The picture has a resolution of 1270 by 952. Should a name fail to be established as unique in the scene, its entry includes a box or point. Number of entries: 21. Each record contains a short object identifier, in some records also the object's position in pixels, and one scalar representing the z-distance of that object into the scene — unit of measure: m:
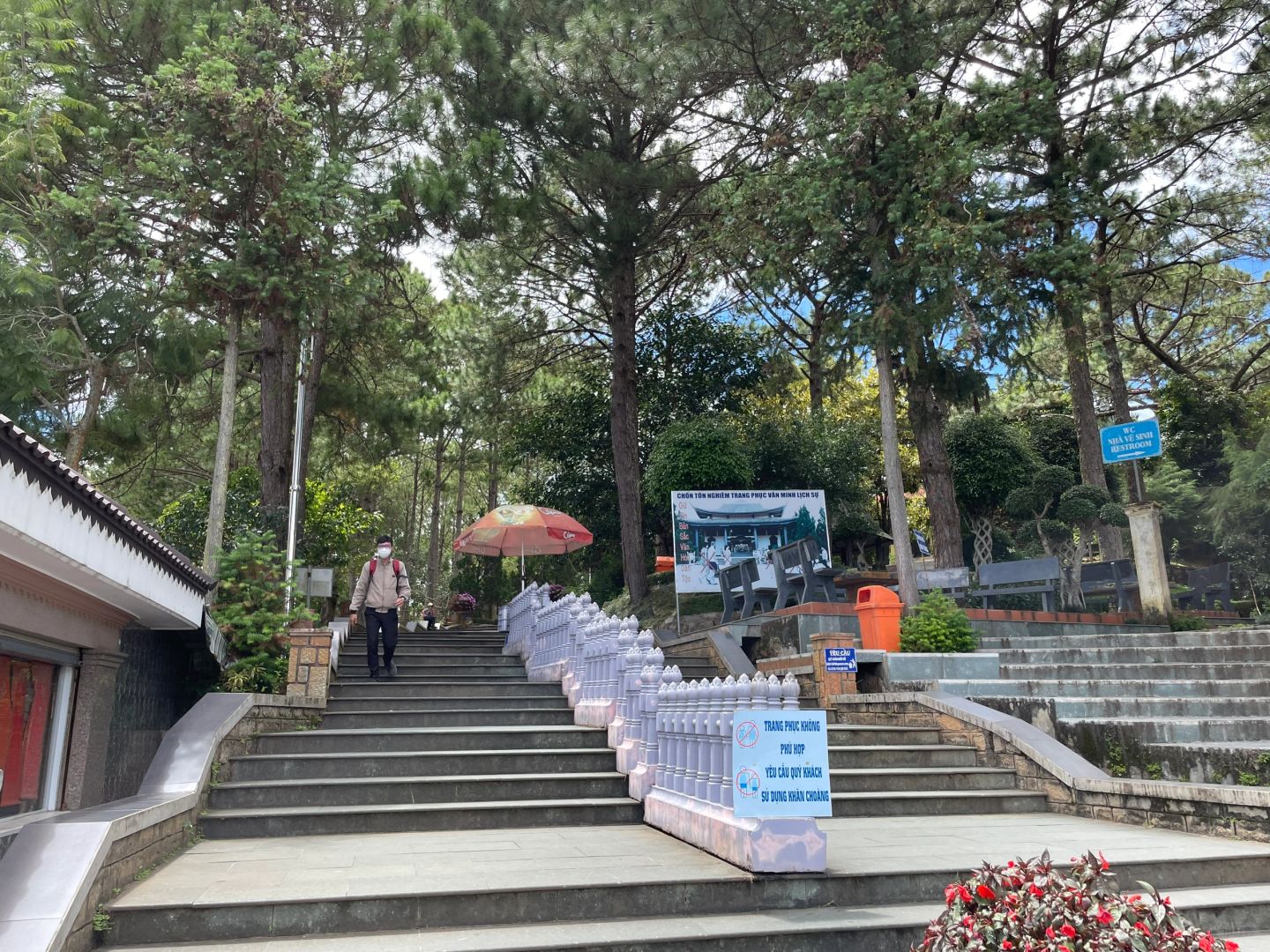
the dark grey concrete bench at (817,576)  11.95
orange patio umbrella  14.23
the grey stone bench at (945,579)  11.95
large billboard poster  14.45
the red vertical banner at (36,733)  5.12
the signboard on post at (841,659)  9.44
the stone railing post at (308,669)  8.41
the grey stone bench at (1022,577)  12.23
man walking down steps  10.05
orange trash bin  10.27
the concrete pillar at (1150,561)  12.06
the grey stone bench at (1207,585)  16.08
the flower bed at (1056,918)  2.33
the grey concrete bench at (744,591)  12.88
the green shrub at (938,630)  10.09
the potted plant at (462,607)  20.81
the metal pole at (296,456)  12.13
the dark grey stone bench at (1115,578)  13.50
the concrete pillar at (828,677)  9.59
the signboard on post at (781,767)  4.91
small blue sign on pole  11.49
